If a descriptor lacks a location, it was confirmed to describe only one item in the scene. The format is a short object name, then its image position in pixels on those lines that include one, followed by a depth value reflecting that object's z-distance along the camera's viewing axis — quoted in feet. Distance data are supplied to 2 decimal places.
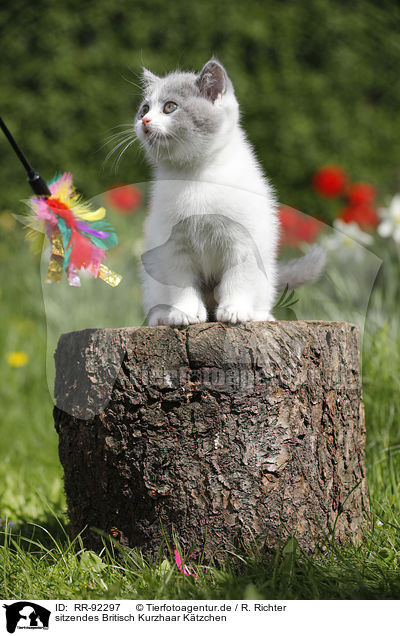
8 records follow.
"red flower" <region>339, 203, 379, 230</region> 11.40
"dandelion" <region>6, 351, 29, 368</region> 10.03
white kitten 4.72
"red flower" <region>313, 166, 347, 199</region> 11.37
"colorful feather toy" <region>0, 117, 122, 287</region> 4.81
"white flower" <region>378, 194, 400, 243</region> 9.21
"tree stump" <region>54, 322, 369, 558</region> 4.50
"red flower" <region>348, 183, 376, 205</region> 11.43
